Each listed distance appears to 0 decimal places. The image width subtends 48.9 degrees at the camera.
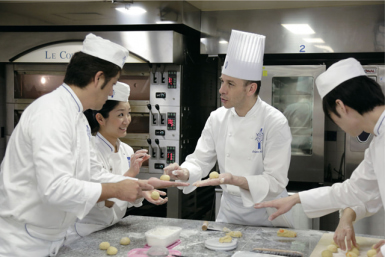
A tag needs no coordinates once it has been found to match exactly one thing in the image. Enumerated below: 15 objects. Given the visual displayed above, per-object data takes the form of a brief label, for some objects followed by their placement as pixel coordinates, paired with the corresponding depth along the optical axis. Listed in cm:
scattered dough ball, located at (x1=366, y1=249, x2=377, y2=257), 196
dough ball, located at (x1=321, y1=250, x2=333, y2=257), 193
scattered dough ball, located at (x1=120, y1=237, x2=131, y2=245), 211
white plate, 203
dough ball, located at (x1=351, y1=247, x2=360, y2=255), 203
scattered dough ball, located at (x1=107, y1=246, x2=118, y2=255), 196
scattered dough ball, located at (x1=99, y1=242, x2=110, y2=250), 202
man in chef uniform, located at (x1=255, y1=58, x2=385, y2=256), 179
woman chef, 256
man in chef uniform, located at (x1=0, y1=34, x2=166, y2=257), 174
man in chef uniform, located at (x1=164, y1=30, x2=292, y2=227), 257
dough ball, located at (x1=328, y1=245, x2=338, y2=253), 202
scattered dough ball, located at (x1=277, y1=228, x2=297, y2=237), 224
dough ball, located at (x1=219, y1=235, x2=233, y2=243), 208
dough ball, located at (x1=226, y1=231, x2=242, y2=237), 221
